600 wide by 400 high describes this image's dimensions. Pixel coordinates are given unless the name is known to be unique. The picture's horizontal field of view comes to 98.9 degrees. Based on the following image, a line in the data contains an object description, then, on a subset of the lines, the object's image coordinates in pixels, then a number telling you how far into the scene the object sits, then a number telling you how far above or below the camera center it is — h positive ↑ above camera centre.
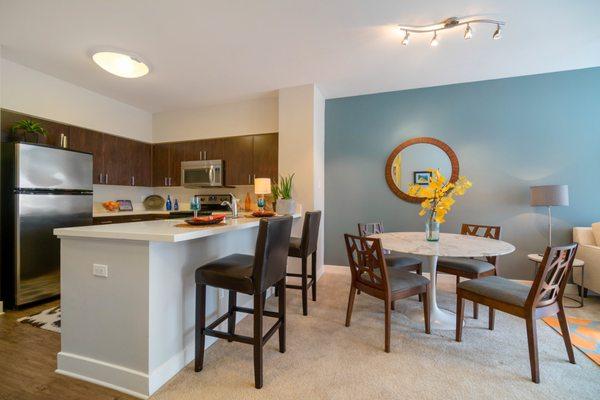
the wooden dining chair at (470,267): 2.32 -0.64
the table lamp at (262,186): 3.39 +0.15
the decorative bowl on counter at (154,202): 4.71 -0.10
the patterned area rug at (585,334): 1.85 -1.10
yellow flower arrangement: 2.24 +0.03
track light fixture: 2.20 +1.52
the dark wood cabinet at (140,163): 4.26 +0.57
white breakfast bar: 1.44 -0.64
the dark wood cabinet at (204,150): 4.21 +0.79
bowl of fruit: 4.02 -0.14
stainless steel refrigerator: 2.53 -0.19
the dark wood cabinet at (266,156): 3.90 +0.64
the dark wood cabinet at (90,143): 3.47 +0.74
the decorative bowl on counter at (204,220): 1.74 -0.16
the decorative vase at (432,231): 2.30 -0.30
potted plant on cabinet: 2.78 +0.72
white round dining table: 1.86 -0.38
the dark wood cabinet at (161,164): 4.52 +0.59
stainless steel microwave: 4.09 +0.39
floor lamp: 2.82 +0.04
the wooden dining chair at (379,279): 1.89 -0.65
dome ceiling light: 2.36 +1.27
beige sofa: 2.60 -0.57
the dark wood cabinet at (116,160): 3.87 +0.57
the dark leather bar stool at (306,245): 2.45 -0.48
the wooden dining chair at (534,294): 1.55 -0.64
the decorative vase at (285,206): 3.29 -0.11
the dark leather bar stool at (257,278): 1.47 -0.49
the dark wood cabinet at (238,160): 4.04 +0.60
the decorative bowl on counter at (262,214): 2.62 -0.17
